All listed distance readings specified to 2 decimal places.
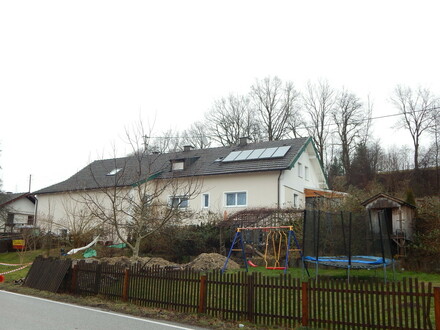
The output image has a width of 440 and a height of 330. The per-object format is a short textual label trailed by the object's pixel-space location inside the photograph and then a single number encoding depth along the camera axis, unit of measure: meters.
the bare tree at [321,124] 42.97
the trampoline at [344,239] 12.63
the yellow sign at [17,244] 28.54
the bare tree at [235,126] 44.44
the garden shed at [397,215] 16.25
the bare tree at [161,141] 16.58
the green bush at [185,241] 21.05
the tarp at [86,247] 21.27
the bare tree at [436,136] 34.94
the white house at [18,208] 43.27
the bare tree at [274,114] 43.31
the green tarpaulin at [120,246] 22.99
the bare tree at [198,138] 46.49
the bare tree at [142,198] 15.30
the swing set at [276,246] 17.30
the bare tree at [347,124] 41.84
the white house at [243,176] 27.14
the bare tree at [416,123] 36.22
